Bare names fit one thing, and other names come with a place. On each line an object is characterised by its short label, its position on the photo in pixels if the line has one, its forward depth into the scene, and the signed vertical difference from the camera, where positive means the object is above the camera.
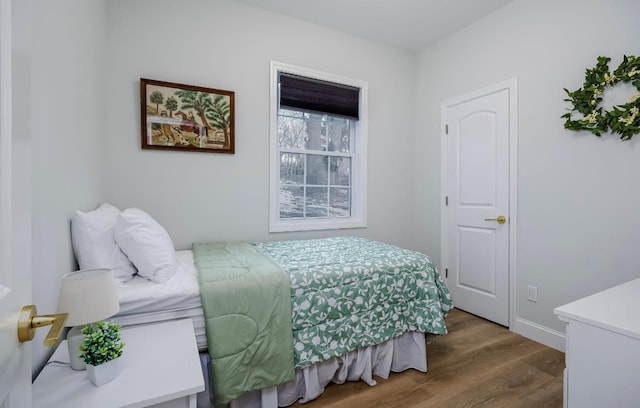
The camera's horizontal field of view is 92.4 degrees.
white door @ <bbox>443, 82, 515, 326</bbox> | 2.77 +0.00
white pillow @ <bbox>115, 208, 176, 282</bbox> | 1.65 -0.27
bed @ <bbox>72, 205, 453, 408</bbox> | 1.50 -0.59
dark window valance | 3.06 +1.09
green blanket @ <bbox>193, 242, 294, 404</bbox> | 1.46 -0.65
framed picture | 2.49 +0.70
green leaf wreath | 1.96 +0.66
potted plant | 0.98 -0.50
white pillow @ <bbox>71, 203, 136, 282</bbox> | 1.48 -0.23
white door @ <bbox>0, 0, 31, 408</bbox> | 0.53 -0.08
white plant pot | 0.99 -0.57
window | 3.04 +0.53
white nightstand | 0.93 -0.60
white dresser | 1.01 -0.53
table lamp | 0.96 -0.33
